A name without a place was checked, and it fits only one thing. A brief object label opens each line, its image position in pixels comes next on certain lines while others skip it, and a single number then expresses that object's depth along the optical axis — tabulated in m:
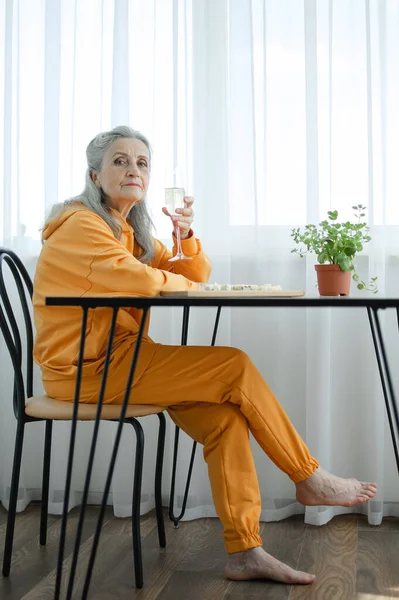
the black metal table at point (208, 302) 1.51
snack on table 1.83
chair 1.98
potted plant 2.09
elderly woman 1.94
